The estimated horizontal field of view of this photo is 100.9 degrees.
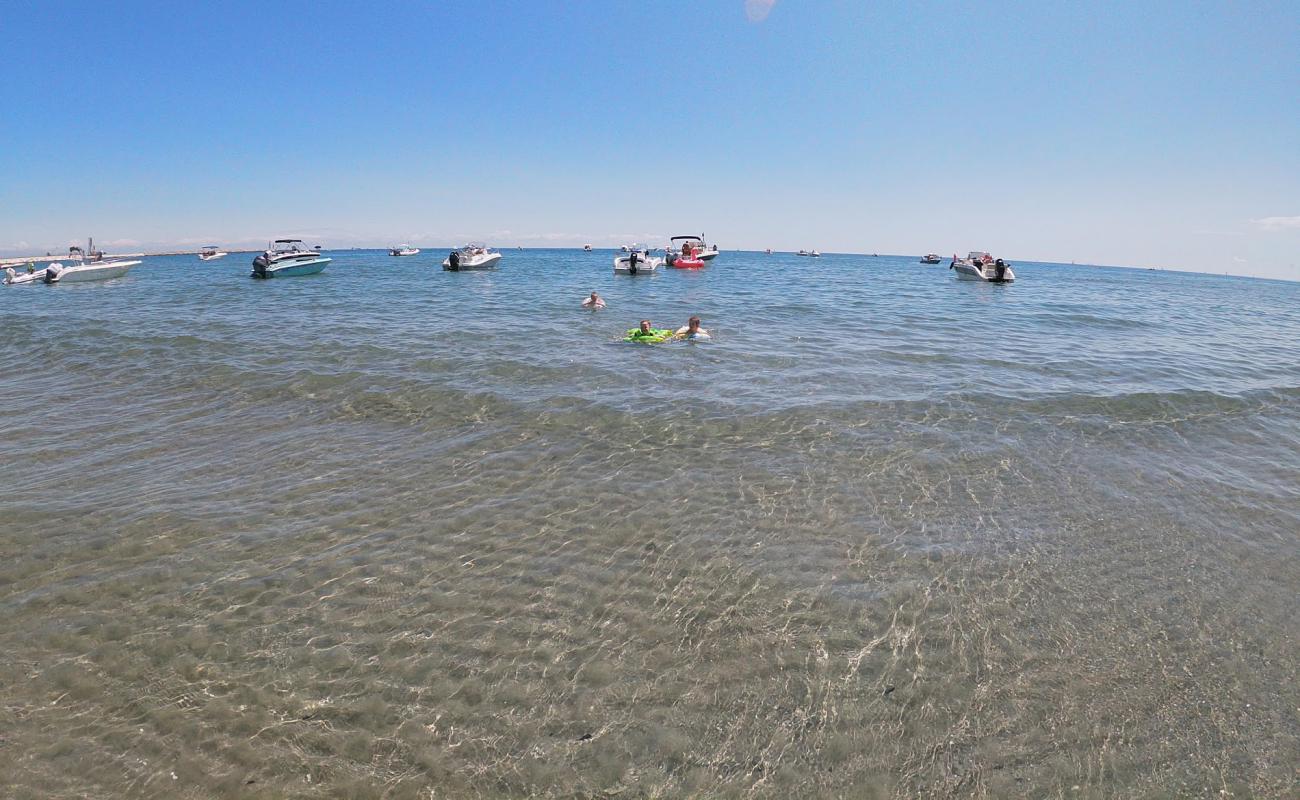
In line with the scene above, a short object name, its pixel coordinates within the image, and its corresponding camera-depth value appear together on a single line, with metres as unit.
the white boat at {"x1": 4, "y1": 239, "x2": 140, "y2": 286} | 44.80
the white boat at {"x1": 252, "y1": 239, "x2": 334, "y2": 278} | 47.84
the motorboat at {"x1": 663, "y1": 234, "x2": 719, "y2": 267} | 57.69
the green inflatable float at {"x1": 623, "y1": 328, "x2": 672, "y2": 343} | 18.94
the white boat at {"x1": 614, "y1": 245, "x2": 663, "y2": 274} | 49.56
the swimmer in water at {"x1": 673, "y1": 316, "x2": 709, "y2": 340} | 19.75
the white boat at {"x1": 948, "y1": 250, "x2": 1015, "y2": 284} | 53.12
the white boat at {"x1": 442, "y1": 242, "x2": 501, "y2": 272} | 59.16
